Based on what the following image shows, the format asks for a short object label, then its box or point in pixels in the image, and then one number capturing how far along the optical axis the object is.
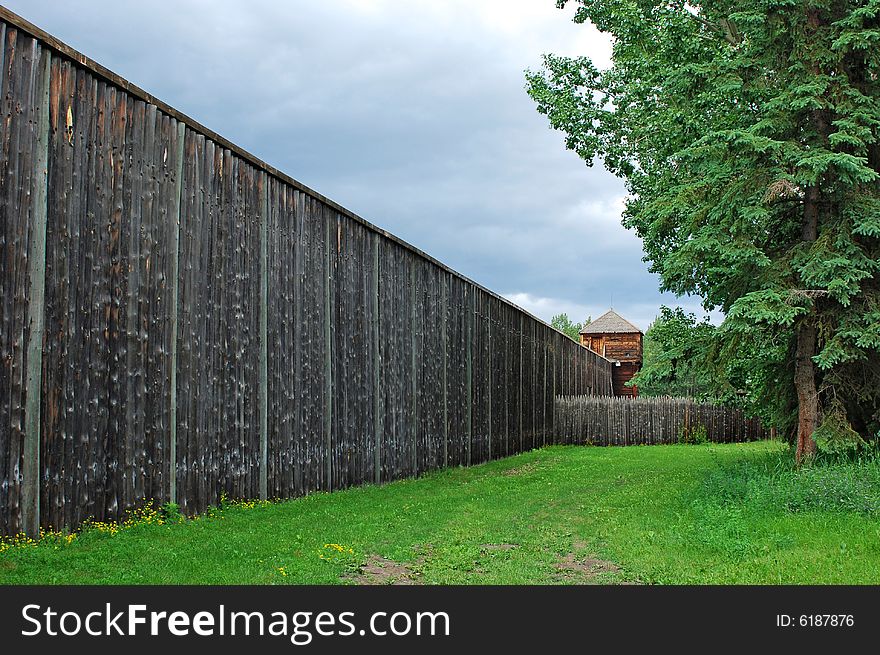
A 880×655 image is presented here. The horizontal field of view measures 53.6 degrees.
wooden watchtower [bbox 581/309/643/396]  45.88
